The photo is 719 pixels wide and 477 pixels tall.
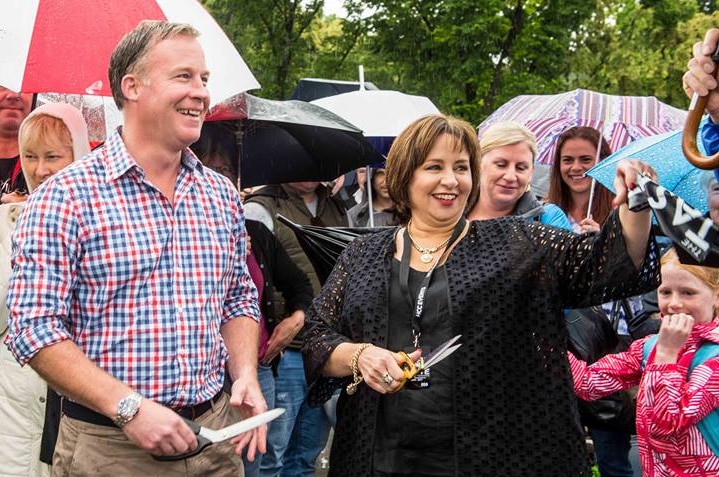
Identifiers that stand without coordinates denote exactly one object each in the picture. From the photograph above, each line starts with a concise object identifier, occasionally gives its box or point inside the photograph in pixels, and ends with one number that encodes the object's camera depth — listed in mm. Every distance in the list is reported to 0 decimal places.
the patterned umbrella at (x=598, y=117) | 7000
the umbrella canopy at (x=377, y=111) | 8195
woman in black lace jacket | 3381
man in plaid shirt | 2867
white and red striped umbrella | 3988
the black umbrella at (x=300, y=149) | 5754
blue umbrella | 4379
